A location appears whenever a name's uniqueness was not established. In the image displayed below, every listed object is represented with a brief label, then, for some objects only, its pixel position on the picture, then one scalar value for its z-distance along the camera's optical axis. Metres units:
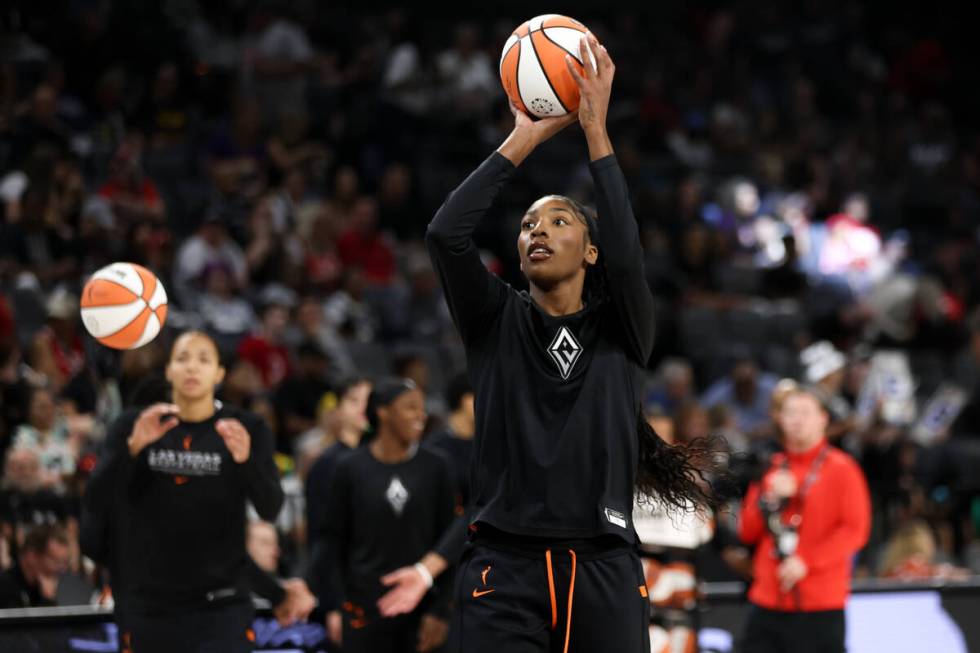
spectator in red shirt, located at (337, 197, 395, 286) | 27.20
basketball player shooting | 8.23
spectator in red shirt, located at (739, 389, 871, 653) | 14.43
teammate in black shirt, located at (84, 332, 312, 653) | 11.40
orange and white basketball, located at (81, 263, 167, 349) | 12.45
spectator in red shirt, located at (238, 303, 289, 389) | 22.87
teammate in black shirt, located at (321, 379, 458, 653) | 13.71
